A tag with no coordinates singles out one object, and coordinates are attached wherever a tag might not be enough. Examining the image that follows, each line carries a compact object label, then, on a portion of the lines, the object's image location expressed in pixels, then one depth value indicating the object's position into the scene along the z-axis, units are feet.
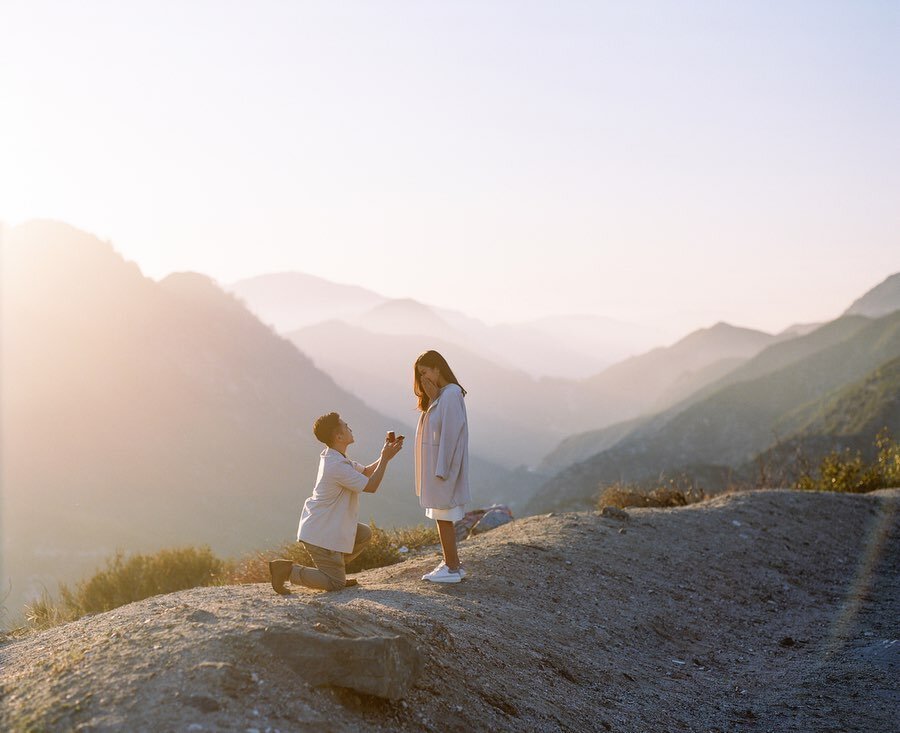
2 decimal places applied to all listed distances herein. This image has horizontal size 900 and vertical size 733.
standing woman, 22.54
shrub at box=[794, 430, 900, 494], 52.01
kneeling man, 22.09
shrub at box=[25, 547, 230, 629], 33.63
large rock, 13.06
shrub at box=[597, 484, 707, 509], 45.14
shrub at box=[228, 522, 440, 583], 32.76
